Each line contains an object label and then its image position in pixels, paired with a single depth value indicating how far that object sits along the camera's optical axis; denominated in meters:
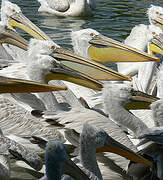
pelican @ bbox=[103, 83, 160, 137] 10.23
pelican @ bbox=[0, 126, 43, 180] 8.21
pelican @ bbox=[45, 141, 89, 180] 6.78
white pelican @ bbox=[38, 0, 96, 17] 22.69
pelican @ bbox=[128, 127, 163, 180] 8.25
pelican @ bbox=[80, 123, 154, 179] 8.23
